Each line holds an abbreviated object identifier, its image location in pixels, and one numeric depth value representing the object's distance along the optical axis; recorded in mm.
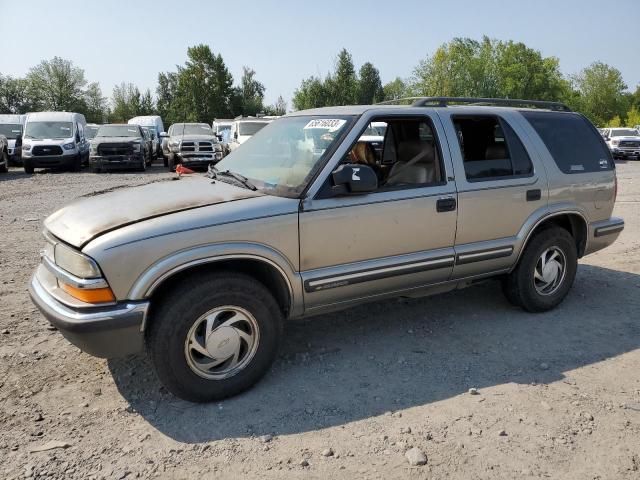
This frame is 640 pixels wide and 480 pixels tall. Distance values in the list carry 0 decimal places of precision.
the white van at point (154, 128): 26161
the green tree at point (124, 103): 66188
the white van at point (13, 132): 21781
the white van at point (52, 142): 18016
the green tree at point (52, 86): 63906
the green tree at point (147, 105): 66875
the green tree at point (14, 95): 63656
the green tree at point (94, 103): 65438
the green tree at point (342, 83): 52062
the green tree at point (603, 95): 68312
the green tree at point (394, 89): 87694
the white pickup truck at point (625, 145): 28188
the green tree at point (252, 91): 65062
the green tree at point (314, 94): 52156
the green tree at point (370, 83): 73938
